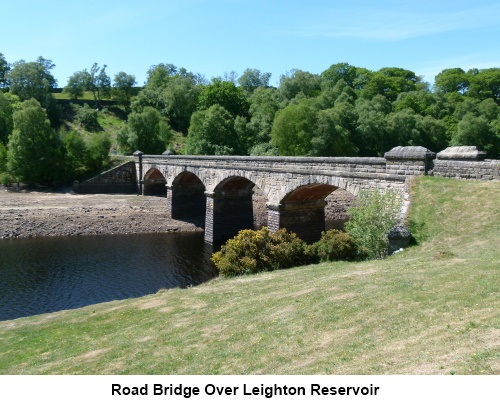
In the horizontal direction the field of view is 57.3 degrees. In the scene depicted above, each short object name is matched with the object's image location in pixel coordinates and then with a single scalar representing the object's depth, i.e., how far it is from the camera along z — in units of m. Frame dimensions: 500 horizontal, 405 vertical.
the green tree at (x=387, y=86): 103.94
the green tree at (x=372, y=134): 70.25
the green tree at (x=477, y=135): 68.75
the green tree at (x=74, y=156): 62.94
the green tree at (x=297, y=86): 93.81
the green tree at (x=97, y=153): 65.44
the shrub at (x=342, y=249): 21.30
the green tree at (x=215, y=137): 66.50
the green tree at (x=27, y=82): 96.44
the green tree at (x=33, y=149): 58.25
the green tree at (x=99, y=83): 113.25
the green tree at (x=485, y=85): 107.75
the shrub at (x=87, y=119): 94.62
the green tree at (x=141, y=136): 73.94
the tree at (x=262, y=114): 73.12
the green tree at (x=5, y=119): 73.88
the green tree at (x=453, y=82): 112.44
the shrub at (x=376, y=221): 20.06
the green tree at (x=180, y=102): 99.12
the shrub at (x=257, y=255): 22.09
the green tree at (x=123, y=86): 113.00
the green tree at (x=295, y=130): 60.69
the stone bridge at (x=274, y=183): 22.64
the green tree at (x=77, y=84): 110.25
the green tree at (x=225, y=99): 86.38
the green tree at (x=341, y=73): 116.00
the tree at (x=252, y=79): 137.88
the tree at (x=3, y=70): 107.69
